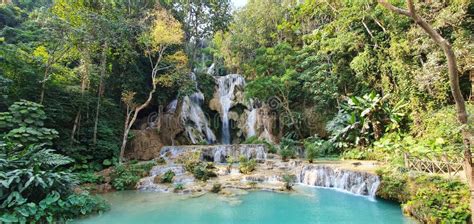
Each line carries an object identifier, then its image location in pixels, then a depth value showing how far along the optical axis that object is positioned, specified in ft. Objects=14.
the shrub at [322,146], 47.87
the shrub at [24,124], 23.06
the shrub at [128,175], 31.97
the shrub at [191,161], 37.36
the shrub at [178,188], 29.82
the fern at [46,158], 19.44
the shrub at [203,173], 33.96
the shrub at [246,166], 36.58
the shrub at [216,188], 29.19
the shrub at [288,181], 30.07
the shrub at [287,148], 44.14
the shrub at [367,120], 40.35
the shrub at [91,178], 32.00
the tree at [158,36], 42.55
